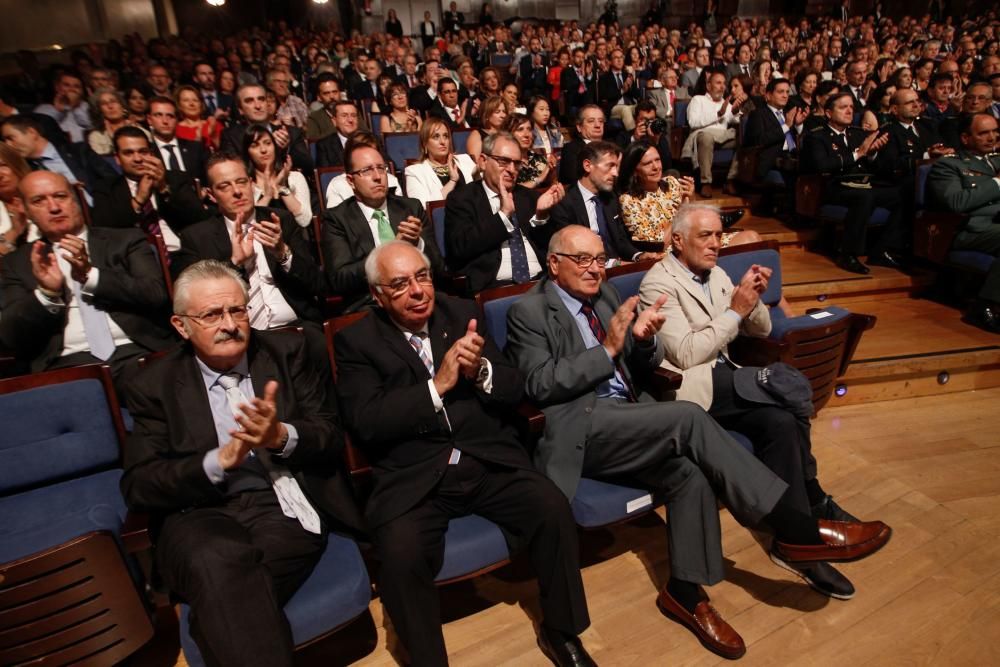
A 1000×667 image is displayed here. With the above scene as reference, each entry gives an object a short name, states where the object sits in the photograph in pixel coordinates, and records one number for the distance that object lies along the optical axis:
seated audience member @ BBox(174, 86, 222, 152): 3.66
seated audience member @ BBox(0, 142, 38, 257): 2.12
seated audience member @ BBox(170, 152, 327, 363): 2.10
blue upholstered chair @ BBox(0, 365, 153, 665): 1.17
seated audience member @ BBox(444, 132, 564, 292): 2.45
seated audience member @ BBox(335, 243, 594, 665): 1.37
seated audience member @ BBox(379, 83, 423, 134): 4.24
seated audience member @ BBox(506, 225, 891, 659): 1.55
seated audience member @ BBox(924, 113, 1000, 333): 2.99
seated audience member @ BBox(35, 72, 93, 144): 4.29
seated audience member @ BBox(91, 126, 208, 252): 2.49
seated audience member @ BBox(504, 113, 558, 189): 3.17
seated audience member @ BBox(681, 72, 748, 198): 4.76
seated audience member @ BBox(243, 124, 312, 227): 2.80
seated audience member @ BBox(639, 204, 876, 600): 1.74
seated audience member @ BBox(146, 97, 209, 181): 3.16
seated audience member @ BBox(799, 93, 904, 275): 3.52
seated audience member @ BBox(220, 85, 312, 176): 3.35
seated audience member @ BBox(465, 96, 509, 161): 3.50
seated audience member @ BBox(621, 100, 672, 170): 3.71
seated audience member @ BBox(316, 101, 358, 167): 3.56
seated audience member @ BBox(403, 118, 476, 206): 2.99
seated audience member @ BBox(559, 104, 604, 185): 3.40
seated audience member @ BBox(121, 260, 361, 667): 1.21
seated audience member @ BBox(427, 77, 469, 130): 4.66
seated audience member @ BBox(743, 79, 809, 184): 4.28
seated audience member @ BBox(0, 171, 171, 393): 1.81
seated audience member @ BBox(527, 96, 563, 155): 3.87
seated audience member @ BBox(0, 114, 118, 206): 2.82
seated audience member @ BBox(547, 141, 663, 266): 2.62
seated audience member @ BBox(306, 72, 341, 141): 4.08
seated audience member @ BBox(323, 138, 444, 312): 2.30
